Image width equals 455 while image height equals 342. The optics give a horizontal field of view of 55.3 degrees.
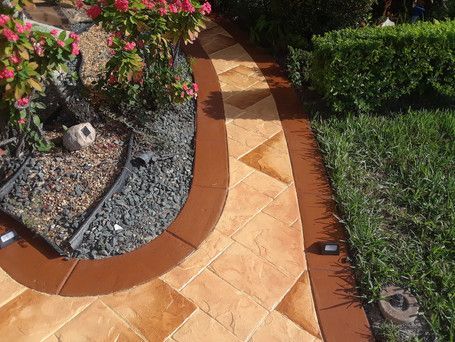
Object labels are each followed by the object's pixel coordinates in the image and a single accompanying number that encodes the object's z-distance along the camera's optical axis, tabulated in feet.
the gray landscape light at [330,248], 10.47
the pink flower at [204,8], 12.92
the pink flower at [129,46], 11.92
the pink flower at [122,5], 11.07
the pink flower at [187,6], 12.40
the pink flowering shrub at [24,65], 9.46
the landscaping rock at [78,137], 12.37
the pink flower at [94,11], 11.62
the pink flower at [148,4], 11.89
